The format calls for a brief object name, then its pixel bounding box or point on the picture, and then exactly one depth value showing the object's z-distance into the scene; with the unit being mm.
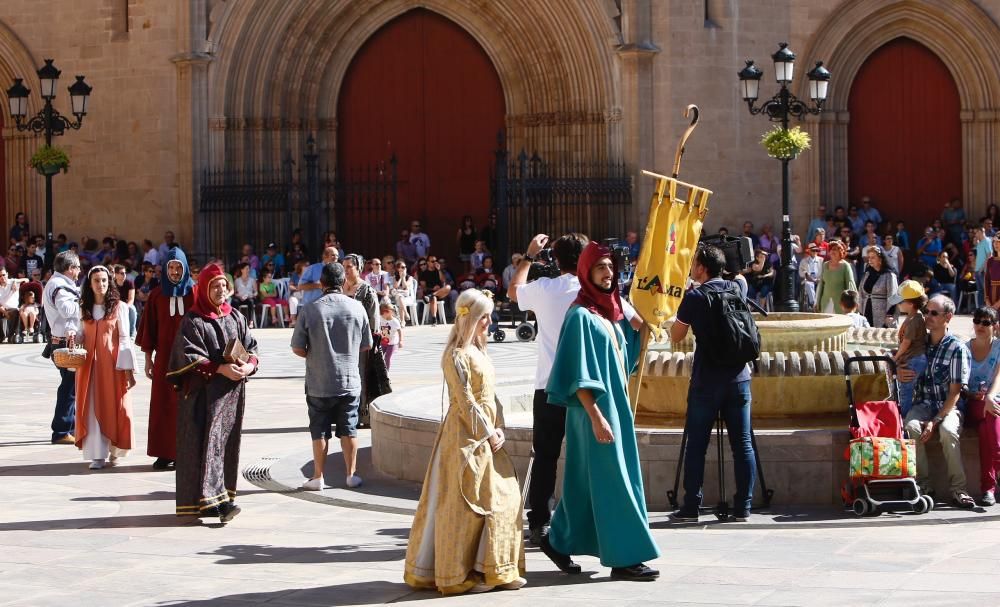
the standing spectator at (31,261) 26344
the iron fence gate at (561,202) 27344
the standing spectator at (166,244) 27094
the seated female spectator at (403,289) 24641
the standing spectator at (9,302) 23859
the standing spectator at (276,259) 26859
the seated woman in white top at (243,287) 25156
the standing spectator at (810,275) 23923
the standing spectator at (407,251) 28000
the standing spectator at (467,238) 28188
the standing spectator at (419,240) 27875
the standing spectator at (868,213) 28203
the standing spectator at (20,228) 29078
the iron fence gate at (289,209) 28375
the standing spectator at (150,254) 27203
